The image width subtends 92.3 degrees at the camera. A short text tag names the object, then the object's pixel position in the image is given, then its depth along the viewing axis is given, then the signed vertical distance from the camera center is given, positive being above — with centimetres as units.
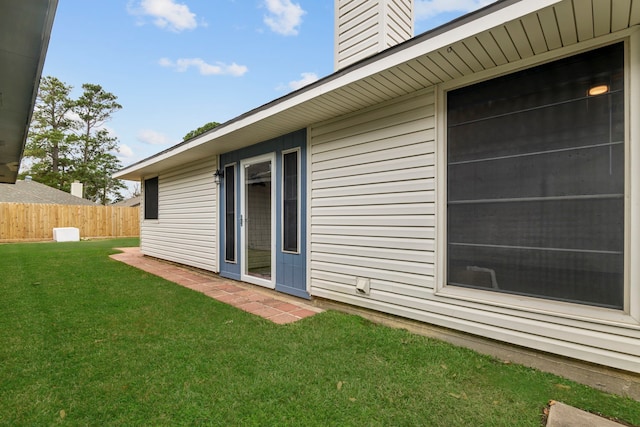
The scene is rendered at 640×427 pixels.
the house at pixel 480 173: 199 +35
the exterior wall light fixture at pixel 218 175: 573 +70
